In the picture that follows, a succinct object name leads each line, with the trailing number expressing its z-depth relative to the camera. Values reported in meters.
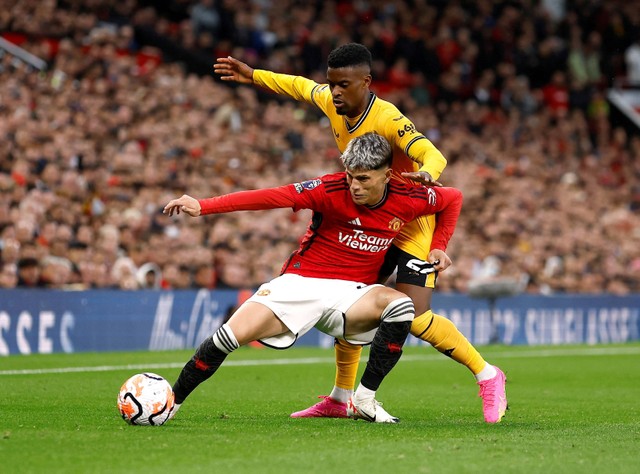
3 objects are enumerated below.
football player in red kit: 14.87
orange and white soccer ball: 14.37
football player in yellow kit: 15.93
